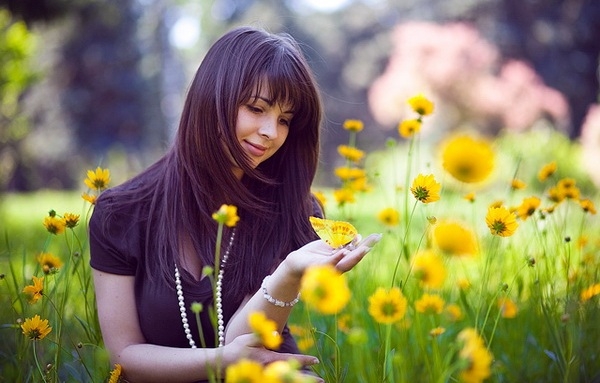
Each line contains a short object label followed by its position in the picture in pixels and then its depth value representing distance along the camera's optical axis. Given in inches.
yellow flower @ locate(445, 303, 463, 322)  58.6
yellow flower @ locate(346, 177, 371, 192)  70.4
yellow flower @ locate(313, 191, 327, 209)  70.0
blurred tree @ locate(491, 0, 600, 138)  483.5
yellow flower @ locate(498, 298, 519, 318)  61.4
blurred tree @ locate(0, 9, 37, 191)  179.6
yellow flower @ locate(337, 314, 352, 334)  62.4
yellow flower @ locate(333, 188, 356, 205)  66.5
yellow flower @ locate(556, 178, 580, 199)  61.2
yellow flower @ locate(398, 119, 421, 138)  62.9
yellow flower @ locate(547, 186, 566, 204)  60.5
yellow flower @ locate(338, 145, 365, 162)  69.9
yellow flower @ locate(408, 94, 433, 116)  59.3
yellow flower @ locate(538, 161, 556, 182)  65.0
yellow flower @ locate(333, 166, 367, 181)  69.5
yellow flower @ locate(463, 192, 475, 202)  63.7
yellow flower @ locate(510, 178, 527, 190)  63.8
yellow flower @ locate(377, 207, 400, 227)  66.9
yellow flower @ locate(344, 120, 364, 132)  71.1
